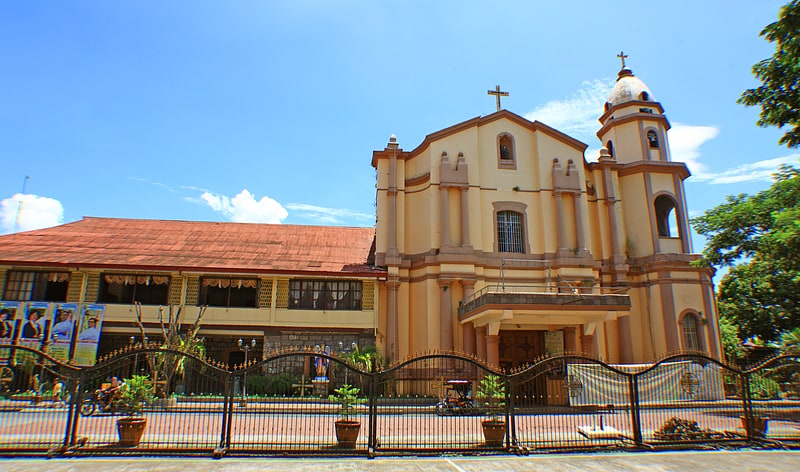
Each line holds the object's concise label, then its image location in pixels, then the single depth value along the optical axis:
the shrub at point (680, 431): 10.89
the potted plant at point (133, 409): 9.84
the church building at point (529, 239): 21.73
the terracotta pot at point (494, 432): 10.33
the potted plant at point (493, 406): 10.38
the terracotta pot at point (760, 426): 11.12
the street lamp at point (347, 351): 21.10
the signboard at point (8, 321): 20.95
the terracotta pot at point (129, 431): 9.82
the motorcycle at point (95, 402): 14.30
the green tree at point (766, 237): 14.68
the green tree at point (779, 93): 12.15
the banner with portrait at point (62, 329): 20.94
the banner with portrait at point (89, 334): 20.98
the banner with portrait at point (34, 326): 20.83
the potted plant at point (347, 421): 9.97
